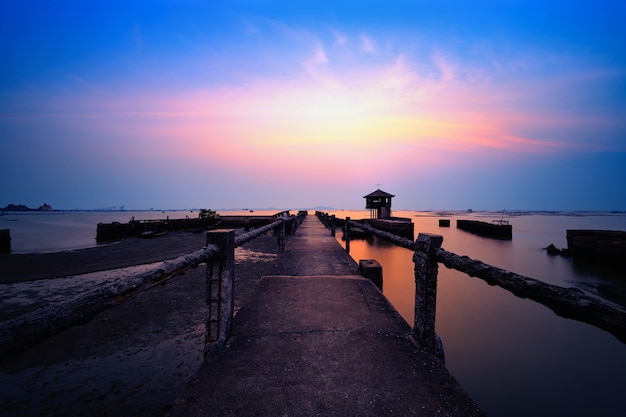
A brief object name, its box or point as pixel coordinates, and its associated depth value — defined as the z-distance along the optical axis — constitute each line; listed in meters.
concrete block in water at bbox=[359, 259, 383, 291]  4.66
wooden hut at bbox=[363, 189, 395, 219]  38.73
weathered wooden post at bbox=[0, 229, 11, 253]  15.41
